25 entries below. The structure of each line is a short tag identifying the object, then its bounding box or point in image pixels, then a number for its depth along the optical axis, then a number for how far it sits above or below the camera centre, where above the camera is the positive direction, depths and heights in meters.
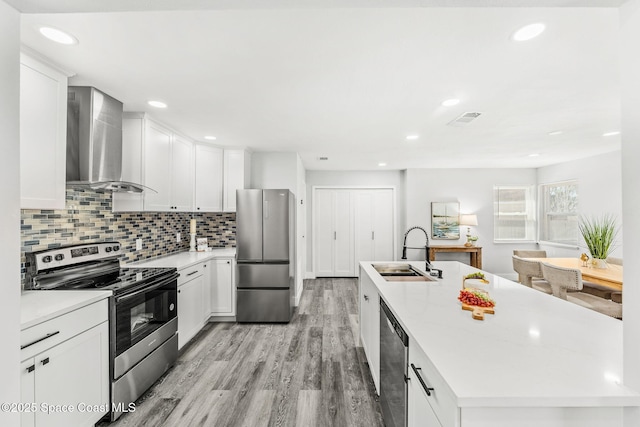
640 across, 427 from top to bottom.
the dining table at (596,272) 2.82 -0.61
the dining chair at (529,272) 3.56 -0.72
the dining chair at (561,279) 2.93 -0.66
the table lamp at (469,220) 5.74 -0.06
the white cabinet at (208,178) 3.82 +0.54
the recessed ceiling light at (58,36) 1.48 +0.98
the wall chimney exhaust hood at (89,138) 2.10 +0.60
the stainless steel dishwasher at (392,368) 1.38 -0.86
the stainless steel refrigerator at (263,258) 3.72 -0.55
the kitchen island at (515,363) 0.84 -0.52
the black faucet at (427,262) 2.57 -0.43
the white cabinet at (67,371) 1.40 -0.87
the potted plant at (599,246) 3.39 -0.36
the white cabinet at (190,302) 2.88 -0.94
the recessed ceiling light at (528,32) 1.45 +0.98
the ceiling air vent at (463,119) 2.75 +1.00
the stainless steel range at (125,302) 1.92 -0.68
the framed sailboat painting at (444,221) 5.98 -0.08
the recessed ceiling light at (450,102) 2.40 +1.00
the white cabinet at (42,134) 1.64 +0.51
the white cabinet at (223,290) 3.73 -0.97
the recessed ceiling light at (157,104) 2.46 +1.00
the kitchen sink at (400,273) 2.48 -0.54
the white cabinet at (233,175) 4.08 +0.61
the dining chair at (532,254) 4.68 -0.62
